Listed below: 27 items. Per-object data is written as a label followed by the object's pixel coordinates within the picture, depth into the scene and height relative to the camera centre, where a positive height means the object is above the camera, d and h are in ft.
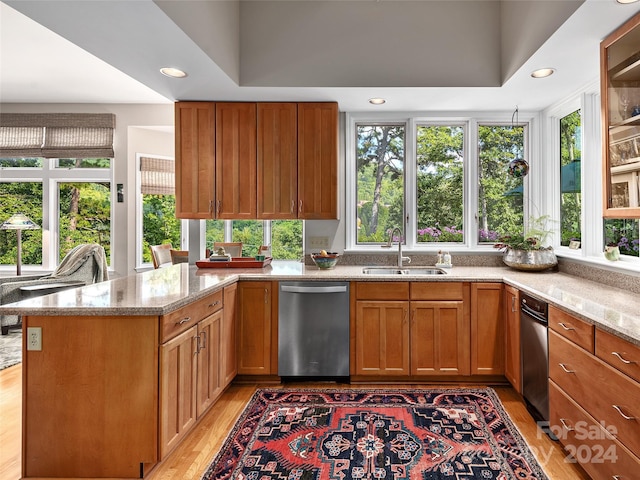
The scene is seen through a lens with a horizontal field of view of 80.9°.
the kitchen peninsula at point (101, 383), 5.94 -2.22
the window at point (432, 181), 12.09 +1.97
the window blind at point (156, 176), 17.10 +3.16
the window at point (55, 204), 17.13 +1.88
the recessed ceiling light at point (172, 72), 8.66 +4.04
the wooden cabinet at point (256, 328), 9.85 -2.23
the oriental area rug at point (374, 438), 6.35 -3.82
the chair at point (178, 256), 15.87 -0.52
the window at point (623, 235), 8.16 +0.14
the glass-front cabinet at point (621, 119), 6.37 +2.17
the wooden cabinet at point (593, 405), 4.91 -2.48
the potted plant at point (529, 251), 10.12 -0.26
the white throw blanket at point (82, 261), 14.12 -0.63
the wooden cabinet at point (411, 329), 9.68 -2.25
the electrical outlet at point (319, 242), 12.12 +0.02
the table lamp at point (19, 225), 15.34 +0.81
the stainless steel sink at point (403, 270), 11.22 -0.85
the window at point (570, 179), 10.21 +1.75
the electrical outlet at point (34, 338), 5.90 -1.47
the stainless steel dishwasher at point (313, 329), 9.78 -2.25
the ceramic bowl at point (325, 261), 10.83 -0.53
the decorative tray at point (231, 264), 11.09 -0.61
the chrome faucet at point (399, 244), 11.35 -0.05
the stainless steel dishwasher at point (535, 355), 7.42 -2.38
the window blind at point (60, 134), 16.38 +4.85
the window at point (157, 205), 17.19 +1.83
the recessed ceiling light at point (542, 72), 8.46 +3.88
